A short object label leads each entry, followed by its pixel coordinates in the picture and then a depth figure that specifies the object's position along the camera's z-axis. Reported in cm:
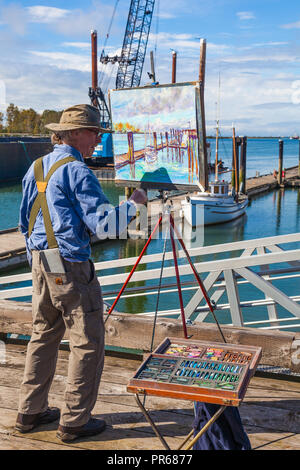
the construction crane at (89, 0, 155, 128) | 5016
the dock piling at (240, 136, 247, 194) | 3372
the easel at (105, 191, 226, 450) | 287
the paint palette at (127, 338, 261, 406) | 221
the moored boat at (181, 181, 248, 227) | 2388
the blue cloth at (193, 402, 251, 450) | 245
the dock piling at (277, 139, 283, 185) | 4028
